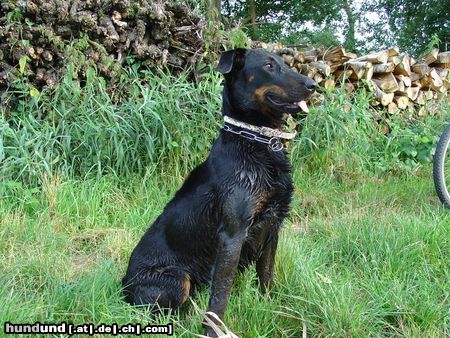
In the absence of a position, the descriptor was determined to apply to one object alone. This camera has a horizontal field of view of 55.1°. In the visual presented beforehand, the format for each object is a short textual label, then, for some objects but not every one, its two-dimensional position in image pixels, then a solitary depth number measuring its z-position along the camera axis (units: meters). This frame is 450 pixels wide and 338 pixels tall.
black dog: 2.04
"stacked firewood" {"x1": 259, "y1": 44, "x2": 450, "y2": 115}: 5.23
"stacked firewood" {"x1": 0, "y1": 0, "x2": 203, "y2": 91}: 4.31
